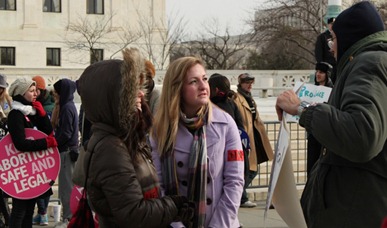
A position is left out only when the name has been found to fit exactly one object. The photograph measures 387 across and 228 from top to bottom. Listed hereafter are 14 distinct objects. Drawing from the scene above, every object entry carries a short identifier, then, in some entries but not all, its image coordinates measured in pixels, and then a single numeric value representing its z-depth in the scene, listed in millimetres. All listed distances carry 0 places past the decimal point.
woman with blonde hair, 4266
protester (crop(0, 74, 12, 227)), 8887
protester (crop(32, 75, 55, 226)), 9008
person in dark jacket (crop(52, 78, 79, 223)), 8625
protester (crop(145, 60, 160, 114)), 6665
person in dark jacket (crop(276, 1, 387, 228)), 3193
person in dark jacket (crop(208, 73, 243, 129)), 8586
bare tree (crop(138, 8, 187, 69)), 56875
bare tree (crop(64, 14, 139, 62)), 56219
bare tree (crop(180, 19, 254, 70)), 59734
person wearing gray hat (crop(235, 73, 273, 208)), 9781
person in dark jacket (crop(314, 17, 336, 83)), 10078
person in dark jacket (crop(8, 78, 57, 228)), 7598
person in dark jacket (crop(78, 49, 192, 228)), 3504
